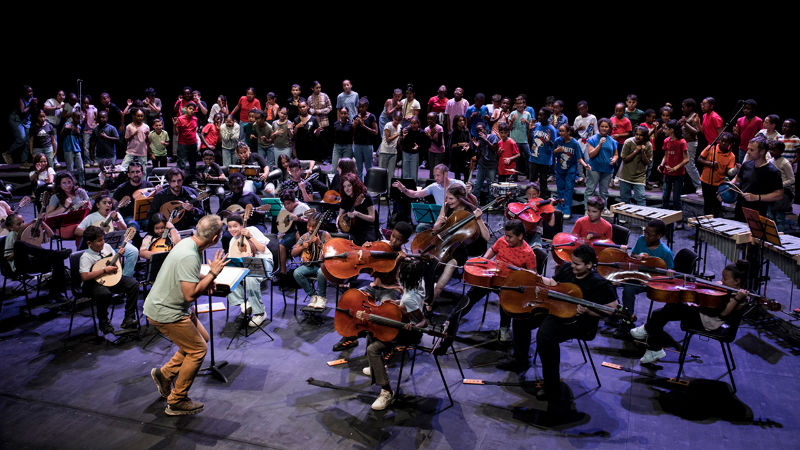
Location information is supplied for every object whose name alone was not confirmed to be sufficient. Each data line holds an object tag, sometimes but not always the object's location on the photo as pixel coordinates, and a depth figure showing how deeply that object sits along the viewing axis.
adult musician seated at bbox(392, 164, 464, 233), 8.52
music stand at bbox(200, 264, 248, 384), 5.32
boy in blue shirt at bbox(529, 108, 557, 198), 10.73
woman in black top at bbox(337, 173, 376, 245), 7.75
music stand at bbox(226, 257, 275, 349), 6.52
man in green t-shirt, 4.65
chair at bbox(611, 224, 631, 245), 6.77
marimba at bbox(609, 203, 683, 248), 7.66
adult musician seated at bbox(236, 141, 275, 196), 10.47
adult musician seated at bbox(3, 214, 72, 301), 6.69
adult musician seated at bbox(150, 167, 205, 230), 8.22
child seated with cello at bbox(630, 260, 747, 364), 5.08
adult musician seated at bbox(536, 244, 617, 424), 4.92
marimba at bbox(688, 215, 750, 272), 6.70
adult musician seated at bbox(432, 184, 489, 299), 6.86
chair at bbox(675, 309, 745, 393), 5.15
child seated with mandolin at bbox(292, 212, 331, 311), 6.92
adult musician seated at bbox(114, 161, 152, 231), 8.57
